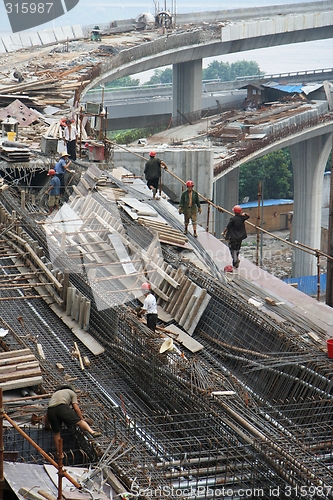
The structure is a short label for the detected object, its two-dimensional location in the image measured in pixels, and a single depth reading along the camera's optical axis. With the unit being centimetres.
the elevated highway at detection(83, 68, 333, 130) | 7031
